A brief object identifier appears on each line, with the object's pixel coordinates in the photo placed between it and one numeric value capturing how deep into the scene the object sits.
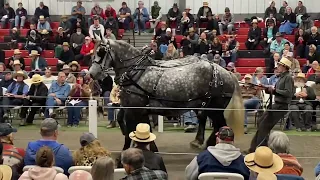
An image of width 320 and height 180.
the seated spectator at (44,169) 5.73
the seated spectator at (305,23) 20.19
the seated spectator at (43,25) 21.45
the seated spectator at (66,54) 18.89
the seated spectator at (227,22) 20.84
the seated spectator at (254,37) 19.72
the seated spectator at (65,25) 20.84
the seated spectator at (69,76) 14.88
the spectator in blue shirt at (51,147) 6.68
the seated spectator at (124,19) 22.20
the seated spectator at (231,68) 15.18
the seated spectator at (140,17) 22.27
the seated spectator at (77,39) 19.71
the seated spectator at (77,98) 13.49
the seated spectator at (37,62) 17.56
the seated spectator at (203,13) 21.08
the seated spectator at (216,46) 18.17
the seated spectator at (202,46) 18.22
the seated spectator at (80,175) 5.39
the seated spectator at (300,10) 21.16
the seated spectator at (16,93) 13.70
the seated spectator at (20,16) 22.50
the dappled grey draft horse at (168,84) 9.59
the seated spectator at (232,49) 18.53
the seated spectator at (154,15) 22.27
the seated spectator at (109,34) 18.86
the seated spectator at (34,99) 13.74
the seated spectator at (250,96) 13.21
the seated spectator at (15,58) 17.59
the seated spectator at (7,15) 22.59
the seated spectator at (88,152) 6.71
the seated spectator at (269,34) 19.48
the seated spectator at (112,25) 20.98
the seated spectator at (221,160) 6.31
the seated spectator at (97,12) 22.27
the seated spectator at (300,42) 18.64
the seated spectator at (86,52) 18.84
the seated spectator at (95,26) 19.74
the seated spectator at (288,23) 20.39
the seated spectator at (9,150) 6.63
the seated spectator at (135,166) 5.56
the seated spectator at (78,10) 21.94
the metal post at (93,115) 10.48
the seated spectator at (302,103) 13.22
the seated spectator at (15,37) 20.66
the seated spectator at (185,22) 20.93
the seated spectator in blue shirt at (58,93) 13.71
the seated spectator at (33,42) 20.00
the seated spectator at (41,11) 22.59
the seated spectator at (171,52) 16.66
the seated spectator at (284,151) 6.02
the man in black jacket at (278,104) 9.50
